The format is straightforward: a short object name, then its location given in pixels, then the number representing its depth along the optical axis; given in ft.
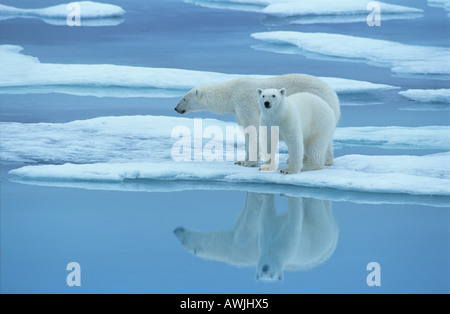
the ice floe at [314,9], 67.26
